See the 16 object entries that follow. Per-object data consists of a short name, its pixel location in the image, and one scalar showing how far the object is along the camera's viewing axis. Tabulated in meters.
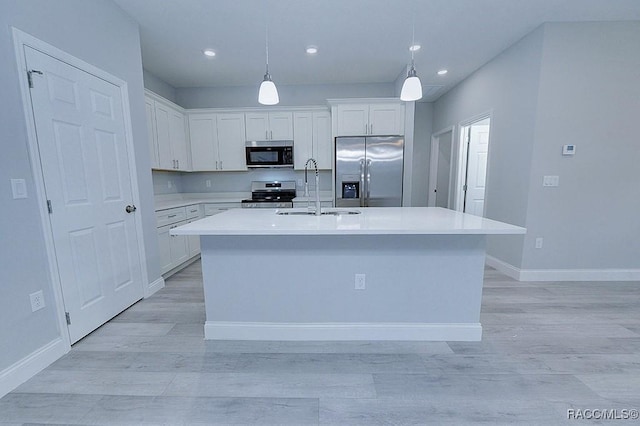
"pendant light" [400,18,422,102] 1.99
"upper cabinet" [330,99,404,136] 3.90
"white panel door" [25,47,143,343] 1.74
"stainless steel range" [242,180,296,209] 4.11
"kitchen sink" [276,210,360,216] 2.32
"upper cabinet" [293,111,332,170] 4.26
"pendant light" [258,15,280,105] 2.00
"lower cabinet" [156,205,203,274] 3.08
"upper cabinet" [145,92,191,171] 3.37
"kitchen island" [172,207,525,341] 1.86
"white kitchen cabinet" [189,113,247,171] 4.25
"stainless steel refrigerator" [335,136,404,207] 3.85
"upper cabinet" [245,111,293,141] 4.26
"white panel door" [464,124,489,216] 4.30
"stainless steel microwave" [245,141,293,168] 4.24
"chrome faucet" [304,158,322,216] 2.21
